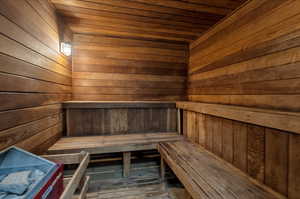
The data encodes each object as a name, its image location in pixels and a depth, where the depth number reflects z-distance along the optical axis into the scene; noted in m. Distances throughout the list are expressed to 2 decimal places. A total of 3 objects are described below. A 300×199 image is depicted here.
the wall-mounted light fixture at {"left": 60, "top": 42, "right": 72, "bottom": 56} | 1.93
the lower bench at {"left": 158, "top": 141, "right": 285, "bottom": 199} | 1.05
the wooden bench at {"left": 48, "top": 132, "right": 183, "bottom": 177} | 1.77
